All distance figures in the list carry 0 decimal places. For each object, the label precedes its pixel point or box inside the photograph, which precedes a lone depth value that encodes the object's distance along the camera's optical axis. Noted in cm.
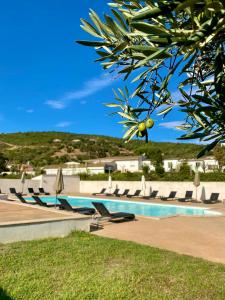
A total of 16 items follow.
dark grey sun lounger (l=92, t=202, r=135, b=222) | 878
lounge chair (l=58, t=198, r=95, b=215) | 930
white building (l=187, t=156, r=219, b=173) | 3976
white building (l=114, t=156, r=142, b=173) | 4390
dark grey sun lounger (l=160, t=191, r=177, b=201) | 1610
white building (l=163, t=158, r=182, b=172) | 4234
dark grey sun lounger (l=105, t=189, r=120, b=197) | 1869
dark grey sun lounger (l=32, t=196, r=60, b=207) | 1134
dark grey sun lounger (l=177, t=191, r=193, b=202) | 1532
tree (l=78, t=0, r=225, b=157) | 134
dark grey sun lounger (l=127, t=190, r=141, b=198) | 1787
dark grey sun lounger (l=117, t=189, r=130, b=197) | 1843
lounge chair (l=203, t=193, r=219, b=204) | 1479
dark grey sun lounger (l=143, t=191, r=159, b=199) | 1732
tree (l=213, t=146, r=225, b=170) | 2640
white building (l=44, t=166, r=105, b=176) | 3531
